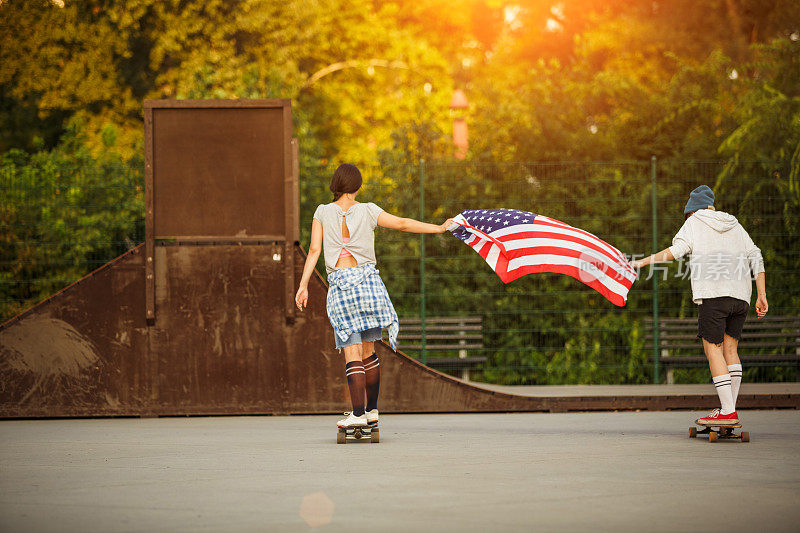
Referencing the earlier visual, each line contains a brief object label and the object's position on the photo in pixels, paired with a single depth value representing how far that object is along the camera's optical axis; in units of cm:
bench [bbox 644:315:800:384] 2645
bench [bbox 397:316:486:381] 2709
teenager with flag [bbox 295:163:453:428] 1639
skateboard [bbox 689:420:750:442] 1617
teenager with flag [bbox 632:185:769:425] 1658
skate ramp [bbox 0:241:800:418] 2098
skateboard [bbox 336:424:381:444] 1647
